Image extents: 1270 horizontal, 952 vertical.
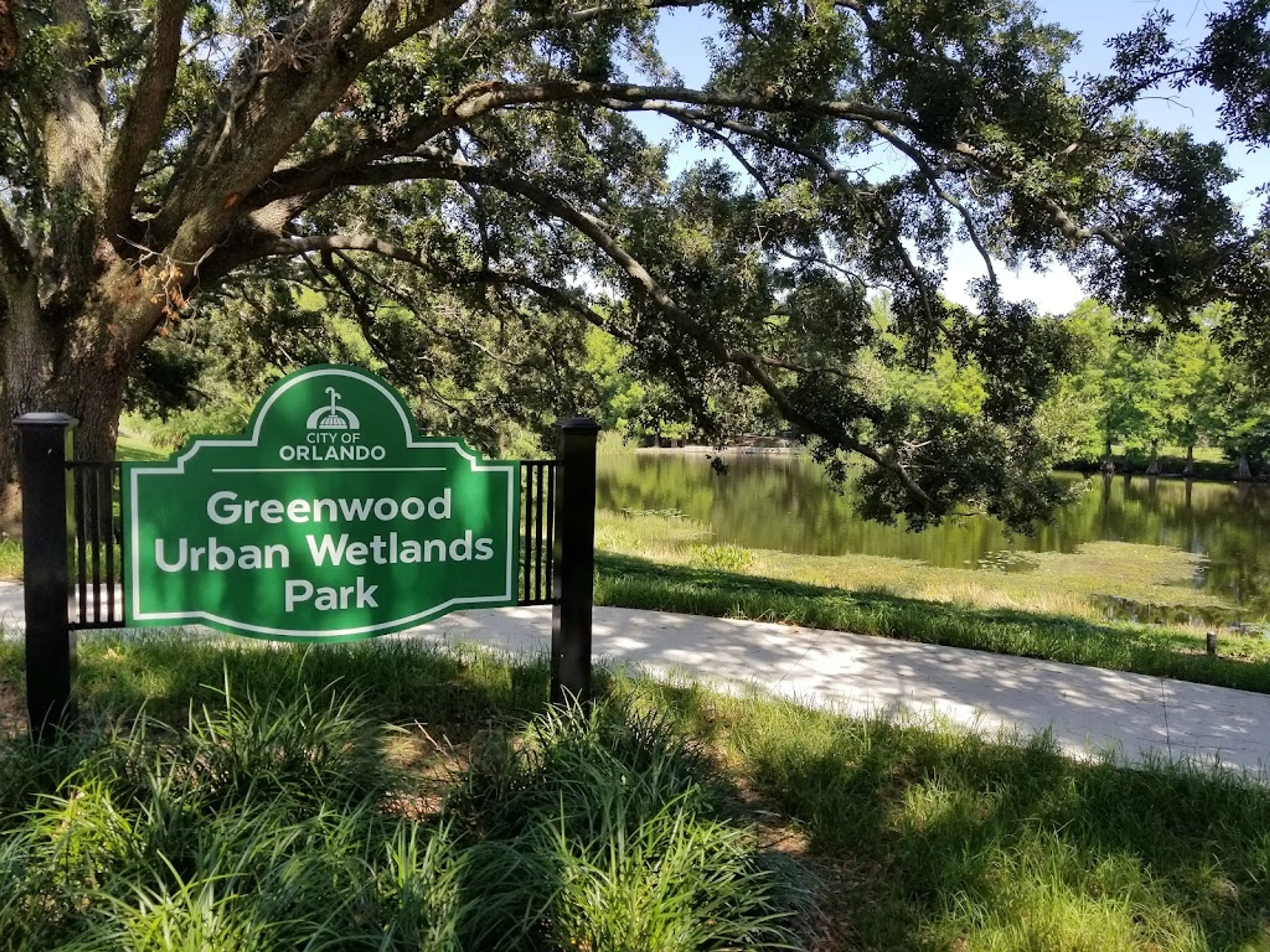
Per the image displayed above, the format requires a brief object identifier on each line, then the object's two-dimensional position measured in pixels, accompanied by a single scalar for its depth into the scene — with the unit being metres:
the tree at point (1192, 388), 45.94
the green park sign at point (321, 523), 3.22
